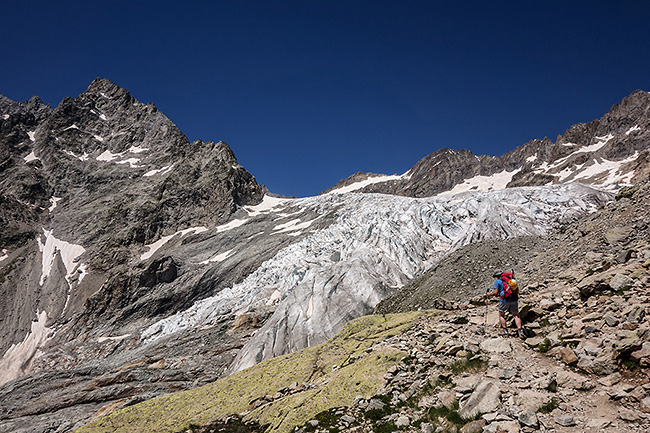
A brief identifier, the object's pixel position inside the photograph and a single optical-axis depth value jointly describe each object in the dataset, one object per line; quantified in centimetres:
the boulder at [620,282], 888
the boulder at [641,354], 616
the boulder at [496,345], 869
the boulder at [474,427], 633
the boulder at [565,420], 571
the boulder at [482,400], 678
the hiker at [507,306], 987
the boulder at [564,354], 737
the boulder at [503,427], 592
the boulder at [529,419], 585
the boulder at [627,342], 643
